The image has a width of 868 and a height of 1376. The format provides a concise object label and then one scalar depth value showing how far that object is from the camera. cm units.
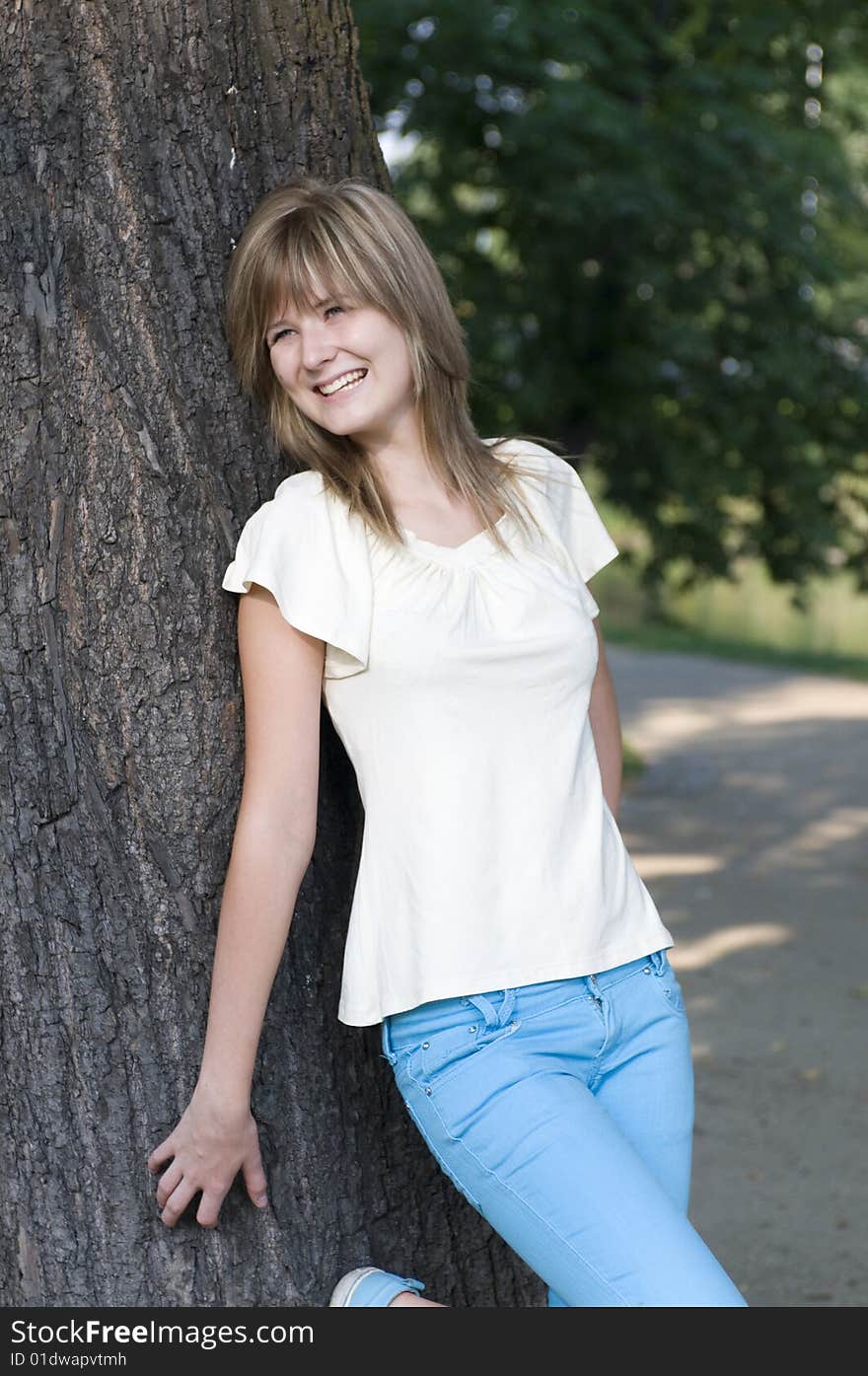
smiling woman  203
